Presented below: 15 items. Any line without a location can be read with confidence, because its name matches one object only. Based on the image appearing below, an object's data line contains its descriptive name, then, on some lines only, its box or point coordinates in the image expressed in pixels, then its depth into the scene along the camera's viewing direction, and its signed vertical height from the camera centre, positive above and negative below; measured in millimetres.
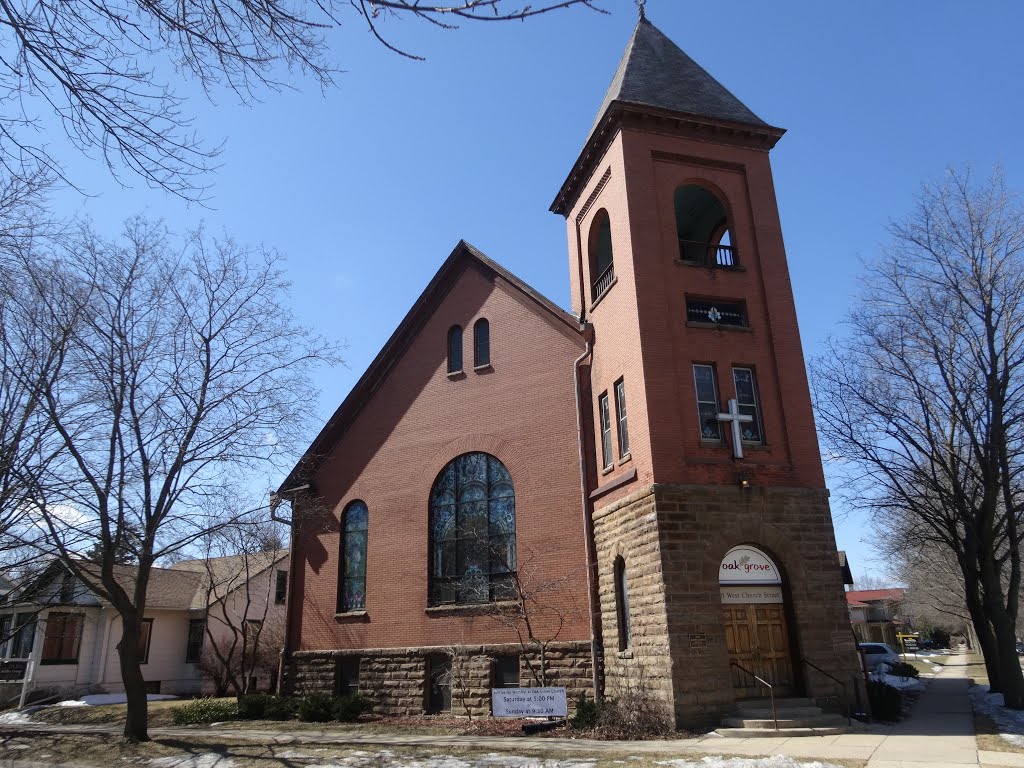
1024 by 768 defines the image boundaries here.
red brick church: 15109 +3975
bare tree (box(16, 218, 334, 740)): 15625 +3113
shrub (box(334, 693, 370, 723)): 18141 -1447
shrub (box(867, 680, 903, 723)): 14938 -1429
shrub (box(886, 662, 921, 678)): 29125 -1569
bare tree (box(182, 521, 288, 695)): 28797 +1038
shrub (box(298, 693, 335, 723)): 18250 -1468
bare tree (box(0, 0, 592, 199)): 4267 +3667
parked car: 30641 -1052
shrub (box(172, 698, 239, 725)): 19406 -1585
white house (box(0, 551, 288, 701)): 28359 +747
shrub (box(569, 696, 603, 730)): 14898 -1477
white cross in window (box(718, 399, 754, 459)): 15969 +4370
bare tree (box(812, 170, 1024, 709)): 17641 +4454
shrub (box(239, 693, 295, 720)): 19328 -1487
